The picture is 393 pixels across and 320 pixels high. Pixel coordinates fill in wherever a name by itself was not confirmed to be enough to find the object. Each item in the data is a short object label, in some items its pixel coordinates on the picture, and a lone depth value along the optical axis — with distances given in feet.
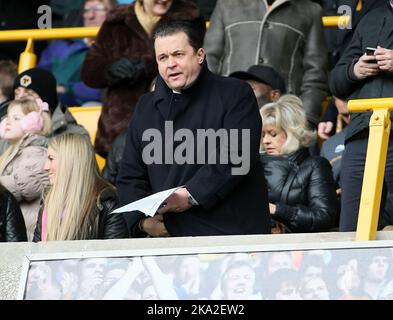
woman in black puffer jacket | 28.71
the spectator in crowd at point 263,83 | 33.09
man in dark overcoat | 24.52
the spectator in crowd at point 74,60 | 41.01
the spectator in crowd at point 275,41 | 34.86
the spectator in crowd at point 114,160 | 33.27
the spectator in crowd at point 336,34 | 29.91
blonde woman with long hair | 26.40
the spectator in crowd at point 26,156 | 30.25
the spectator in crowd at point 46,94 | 33.55
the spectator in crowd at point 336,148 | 31.40
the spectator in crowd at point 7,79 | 37.29
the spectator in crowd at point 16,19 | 43.21
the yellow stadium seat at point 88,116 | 37.24
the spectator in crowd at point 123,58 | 34.76
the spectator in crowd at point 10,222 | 27.81
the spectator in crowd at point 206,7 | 40.27
